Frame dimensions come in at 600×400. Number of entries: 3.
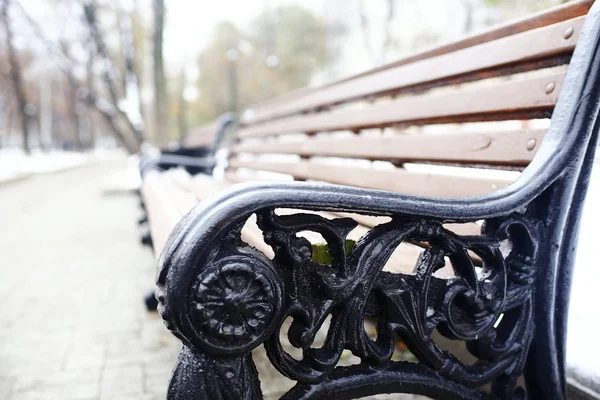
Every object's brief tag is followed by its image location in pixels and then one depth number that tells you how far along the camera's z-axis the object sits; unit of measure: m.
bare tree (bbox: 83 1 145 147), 10.53
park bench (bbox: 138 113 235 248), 4.70
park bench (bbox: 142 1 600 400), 0.89
